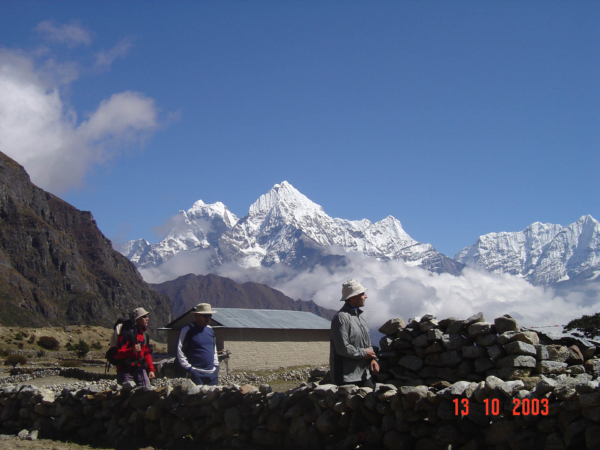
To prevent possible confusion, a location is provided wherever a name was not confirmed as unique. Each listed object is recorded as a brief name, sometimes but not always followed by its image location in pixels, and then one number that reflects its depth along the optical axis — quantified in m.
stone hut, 36.06
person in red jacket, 9.54
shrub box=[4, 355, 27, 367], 44.46
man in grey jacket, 7.23
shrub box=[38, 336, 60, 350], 61.31
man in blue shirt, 8.95
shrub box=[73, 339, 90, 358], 55.97
